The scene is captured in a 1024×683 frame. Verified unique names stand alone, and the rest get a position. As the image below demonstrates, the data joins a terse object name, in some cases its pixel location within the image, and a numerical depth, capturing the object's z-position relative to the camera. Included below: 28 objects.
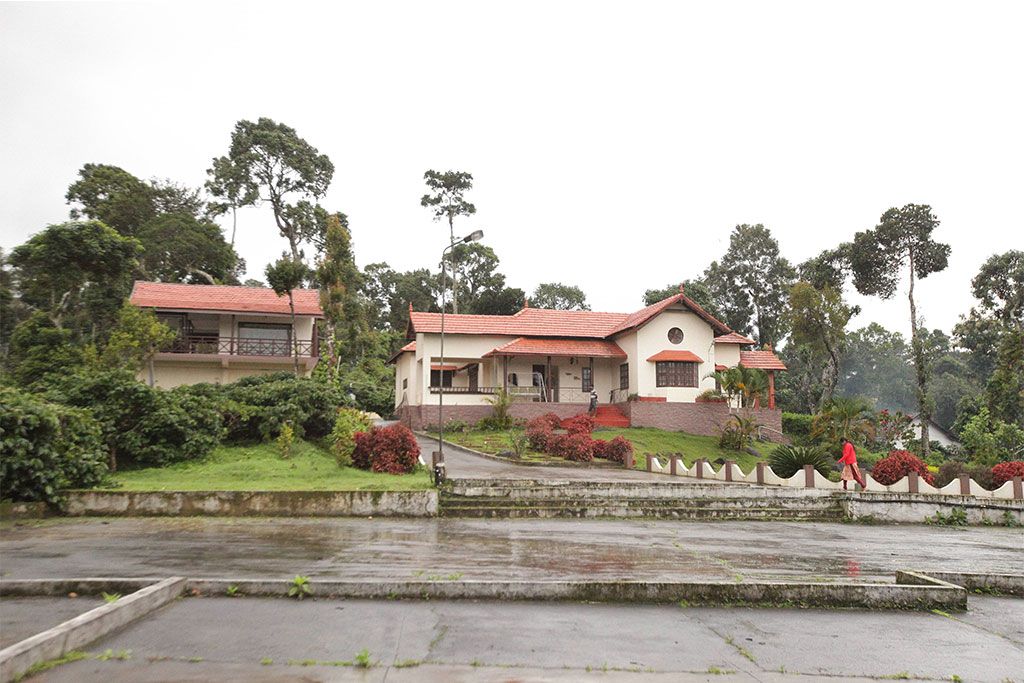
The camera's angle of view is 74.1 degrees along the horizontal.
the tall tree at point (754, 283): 54.62
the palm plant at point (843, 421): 27.66
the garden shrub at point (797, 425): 38.69
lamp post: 17.91
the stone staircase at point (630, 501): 14.38
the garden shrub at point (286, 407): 17.50
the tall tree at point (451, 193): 51.31
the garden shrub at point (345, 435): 15.92
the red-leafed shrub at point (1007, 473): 19.47
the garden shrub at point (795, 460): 19.17
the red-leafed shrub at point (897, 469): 18.98
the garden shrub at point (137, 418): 14.60
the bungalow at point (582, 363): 32.06
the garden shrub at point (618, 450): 22.59
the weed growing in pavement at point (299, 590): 6.66
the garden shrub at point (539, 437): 23.27
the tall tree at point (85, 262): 24.19
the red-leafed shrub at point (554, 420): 27.84
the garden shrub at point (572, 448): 22.09
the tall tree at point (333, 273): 24.19
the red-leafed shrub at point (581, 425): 25.84
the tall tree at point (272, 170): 41.75
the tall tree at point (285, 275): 21.69
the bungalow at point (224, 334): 30.27
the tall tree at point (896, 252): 39.81
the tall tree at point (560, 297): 62.25
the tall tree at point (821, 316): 39.81
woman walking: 17.52
